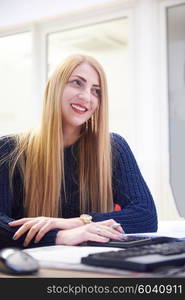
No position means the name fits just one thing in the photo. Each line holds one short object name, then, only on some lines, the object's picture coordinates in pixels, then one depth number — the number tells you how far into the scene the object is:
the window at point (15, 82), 4.52
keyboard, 0.67
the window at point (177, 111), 3.66
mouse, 0.66
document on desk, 0.68
